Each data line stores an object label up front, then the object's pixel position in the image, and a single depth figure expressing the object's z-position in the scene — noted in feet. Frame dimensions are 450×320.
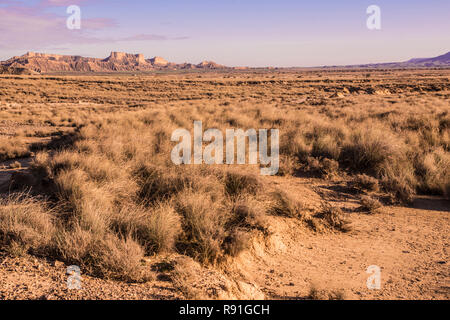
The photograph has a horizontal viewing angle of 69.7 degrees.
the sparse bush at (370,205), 21.95
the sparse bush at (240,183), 21.72
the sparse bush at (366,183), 25.00
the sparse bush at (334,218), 19.76
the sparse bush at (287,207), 20.36
